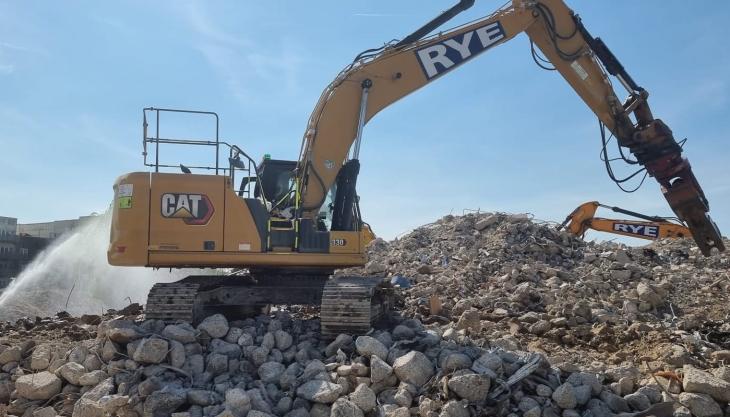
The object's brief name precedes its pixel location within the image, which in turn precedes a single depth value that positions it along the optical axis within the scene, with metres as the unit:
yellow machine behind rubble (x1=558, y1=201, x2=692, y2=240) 16.31
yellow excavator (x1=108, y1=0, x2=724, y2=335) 7.34
